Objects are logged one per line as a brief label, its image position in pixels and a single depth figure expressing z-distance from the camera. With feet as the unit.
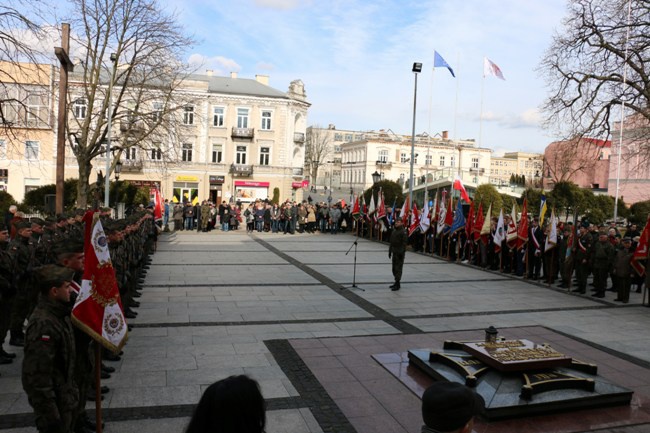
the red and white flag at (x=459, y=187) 81.36
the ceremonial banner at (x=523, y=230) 55.21
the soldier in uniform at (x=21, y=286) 26.25
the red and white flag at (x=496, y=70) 105.60
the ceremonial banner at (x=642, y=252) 45.60
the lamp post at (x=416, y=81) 88.07
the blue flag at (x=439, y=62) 100.42
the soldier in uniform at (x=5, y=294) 24.35
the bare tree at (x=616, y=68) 74.33
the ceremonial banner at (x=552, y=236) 51.80
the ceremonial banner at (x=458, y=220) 68.77
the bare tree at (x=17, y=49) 36.68
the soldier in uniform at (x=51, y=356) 12.94
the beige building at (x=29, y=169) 139.54
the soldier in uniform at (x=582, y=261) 48.78
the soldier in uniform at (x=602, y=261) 47.50
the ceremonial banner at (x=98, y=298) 15.43
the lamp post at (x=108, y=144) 80.13
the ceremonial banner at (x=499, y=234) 59.62
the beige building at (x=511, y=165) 445.37
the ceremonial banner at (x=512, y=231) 57.06
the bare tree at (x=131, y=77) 85.87
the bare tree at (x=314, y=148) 337.93
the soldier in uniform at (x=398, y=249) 46.85
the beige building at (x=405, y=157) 312.09
